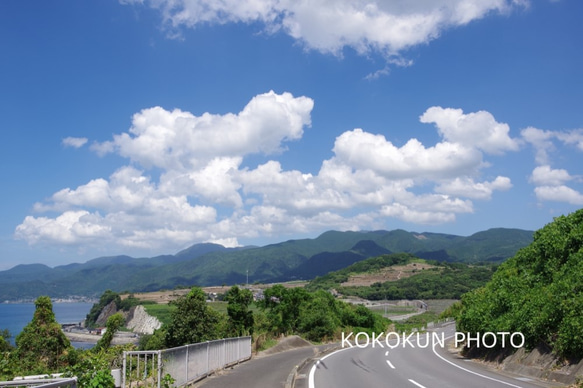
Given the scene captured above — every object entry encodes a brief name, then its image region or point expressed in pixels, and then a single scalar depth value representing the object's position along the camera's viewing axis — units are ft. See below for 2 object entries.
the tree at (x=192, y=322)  72.20
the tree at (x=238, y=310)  83.92
